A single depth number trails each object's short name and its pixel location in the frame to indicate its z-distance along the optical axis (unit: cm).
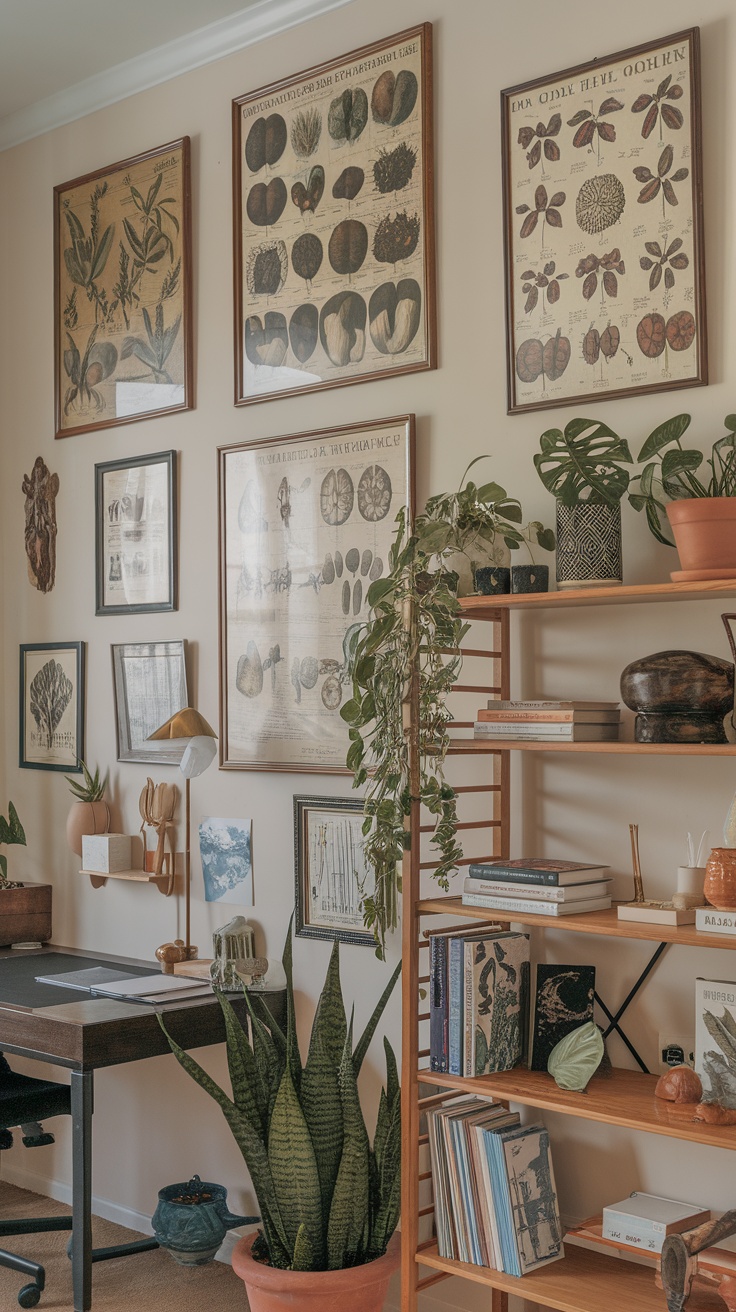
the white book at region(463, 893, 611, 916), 239
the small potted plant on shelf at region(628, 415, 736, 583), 220
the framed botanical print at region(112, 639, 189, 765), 350
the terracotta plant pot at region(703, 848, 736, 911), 218
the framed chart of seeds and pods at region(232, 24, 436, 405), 297
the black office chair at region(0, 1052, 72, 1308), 308
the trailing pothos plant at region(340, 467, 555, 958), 250
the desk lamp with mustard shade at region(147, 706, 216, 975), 326
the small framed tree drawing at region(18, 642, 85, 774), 382
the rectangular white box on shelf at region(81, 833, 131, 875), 355
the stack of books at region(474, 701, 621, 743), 242
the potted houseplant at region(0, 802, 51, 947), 377
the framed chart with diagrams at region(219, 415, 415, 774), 304
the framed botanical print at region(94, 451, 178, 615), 355
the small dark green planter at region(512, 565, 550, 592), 249
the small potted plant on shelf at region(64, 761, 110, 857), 364
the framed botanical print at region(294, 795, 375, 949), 305
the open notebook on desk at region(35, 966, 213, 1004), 302
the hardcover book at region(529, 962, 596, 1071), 253
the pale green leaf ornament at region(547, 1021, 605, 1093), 237
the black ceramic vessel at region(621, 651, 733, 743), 226
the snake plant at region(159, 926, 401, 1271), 260
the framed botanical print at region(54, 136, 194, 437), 355
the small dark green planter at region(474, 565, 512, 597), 254
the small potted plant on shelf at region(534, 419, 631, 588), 240
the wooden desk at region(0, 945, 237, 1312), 270
